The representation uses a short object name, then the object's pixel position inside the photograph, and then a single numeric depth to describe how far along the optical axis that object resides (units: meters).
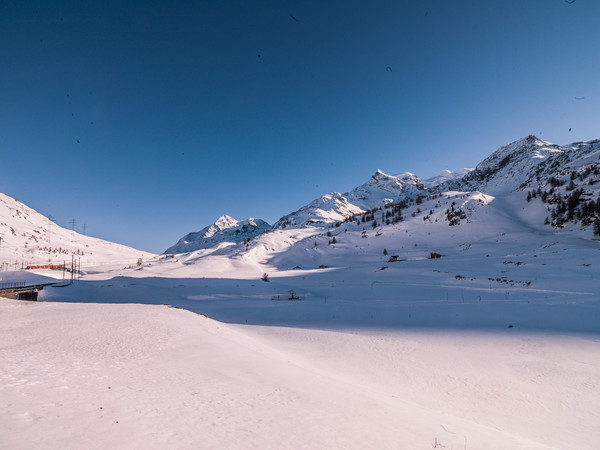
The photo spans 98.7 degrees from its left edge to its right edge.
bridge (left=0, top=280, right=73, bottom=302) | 24.31
